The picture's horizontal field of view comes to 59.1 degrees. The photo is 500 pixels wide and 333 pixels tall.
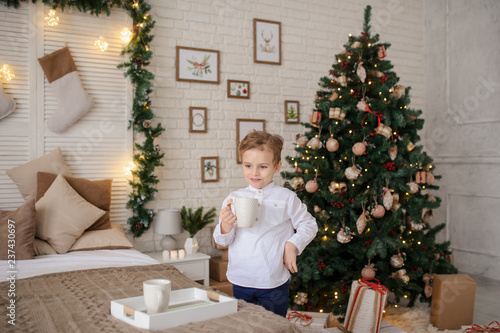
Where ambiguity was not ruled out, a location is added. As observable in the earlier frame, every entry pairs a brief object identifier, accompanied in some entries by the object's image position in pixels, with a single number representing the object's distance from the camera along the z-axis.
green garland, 3.65
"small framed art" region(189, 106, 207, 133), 3.99
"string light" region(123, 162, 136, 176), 3.72
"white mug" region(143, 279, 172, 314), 1.31
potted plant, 3.69
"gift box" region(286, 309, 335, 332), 2.74
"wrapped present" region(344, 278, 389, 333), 2.69
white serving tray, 1.33
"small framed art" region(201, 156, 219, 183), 4.04
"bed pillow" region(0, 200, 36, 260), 2.66
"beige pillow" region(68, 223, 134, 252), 3.01
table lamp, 3.56
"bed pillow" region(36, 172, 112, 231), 3.17
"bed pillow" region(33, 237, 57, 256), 2.86
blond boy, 1.89
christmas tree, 3.10
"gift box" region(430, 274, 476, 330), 3.11
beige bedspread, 1.40
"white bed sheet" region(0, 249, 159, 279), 2.41
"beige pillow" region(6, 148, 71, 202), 3.25
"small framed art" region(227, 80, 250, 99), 4.16
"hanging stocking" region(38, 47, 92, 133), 3.42
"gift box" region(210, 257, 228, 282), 3.70
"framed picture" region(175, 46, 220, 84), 3.96
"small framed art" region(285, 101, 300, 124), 4.42
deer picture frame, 4.29
